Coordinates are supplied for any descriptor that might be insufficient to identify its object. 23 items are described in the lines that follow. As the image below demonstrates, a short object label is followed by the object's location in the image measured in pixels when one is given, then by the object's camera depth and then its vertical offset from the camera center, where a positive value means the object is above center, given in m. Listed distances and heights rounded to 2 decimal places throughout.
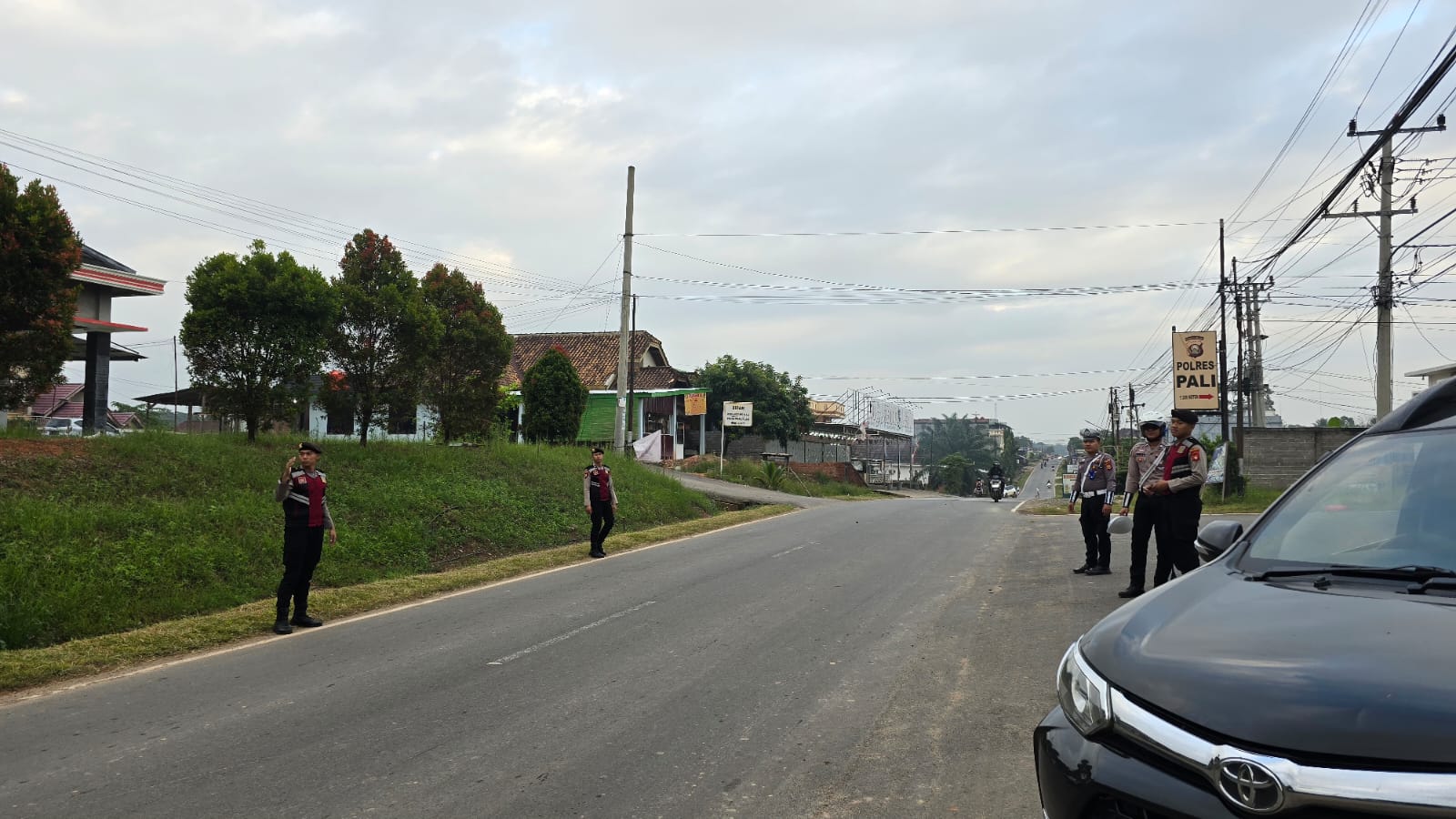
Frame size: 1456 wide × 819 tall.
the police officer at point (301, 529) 9.27 -1.01
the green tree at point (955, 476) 92.00 -3.39
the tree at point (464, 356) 21.19 +1.56
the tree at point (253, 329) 14.77 +1.42
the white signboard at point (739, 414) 43.75 +0.91
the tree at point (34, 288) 12.10 +1.60
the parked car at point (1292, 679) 2.28 -0.61
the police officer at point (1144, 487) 9.34 -0.42
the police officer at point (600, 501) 15.27 -1.11
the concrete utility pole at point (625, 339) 27.41 +2.58
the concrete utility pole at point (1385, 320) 24.56 +3.26
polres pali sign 34.44 +2.80
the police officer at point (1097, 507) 12.04 -0.77
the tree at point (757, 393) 52.19 +2.22
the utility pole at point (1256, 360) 40.29 +3.70
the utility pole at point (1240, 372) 33.38 +2.77
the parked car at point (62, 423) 26.96 -0.20
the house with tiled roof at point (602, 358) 46.47 +3.60
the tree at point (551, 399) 28.22 +0.89
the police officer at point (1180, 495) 8.86 -0.45
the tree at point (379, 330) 16.88 +1.65
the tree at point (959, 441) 121.88 -0.10
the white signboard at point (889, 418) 79.56 +1.74
